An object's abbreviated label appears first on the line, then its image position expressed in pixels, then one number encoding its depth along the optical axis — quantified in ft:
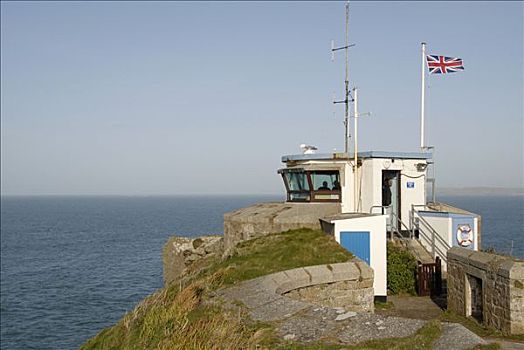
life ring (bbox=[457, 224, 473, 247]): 65.62
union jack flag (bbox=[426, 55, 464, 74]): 81.51
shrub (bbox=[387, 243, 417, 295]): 58.75
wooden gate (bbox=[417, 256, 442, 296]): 57.77
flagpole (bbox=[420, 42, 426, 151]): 80.59
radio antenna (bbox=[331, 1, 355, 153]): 84.02
